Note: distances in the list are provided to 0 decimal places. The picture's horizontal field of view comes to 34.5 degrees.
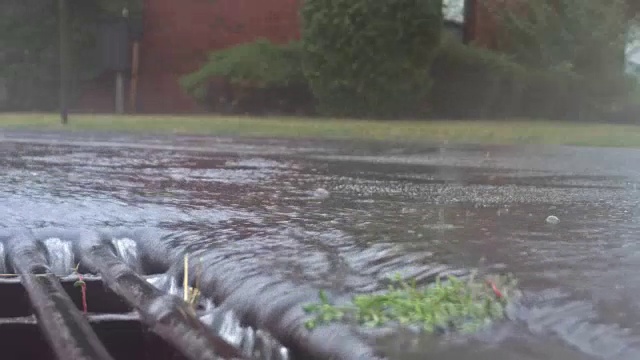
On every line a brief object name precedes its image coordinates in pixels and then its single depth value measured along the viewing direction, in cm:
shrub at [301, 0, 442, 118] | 1562
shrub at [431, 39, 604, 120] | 1720
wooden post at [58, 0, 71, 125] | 1422
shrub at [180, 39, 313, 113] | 1742
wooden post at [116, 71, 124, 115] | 2072
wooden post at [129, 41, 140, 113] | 2081
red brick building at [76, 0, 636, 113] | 2052
